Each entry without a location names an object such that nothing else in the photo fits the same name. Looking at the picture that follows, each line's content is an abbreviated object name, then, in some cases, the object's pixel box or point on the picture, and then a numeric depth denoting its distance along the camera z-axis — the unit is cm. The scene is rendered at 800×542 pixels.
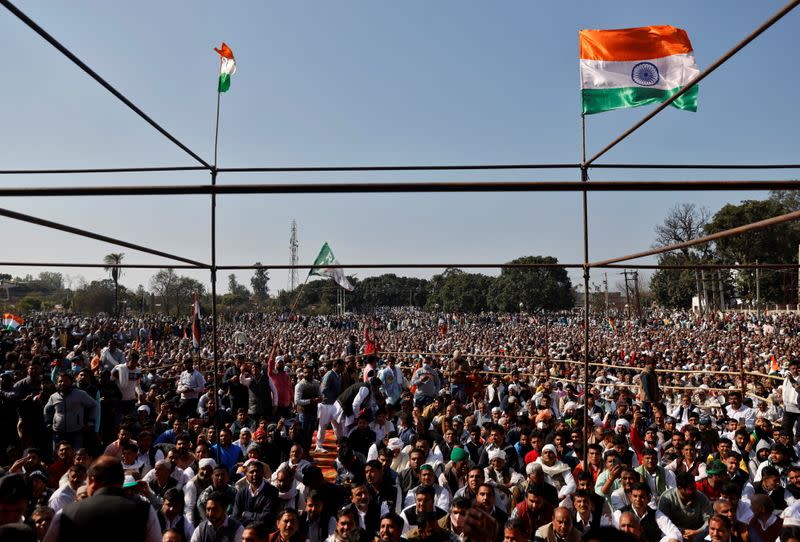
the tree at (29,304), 5204
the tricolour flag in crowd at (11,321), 1953
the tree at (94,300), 5666
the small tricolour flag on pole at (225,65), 589
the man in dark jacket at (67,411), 675
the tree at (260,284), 11462
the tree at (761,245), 4809
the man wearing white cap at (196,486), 511
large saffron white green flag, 524
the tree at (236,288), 10761
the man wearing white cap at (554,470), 599
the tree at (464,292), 8131
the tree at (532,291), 7462
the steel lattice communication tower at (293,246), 8762
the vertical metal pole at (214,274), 438
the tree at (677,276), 5661
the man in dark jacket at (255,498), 500
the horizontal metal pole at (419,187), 275
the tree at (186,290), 6373
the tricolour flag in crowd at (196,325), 1555
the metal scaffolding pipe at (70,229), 272
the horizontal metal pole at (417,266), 486
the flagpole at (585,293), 451
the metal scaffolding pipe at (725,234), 255
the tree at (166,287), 6386
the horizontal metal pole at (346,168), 463
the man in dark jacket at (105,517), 251
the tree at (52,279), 13251
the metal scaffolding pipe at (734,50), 252
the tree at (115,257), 6594
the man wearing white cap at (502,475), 580
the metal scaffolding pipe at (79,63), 261
